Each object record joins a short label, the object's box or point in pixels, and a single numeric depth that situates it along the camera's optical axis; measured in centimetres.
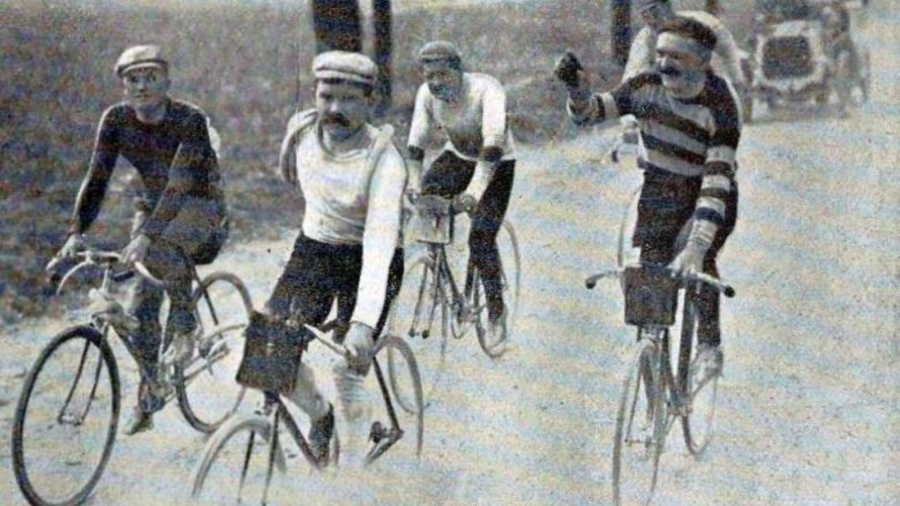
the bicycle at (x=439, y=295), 439
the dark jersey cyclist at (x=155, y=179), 414
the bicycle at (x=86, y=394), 378
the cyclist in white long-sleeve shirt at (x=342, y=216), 364
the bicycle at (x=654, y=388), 371
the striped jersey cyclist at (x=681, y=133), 384
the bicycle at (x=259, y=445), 334
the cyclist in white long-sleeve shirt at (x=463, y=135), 429
